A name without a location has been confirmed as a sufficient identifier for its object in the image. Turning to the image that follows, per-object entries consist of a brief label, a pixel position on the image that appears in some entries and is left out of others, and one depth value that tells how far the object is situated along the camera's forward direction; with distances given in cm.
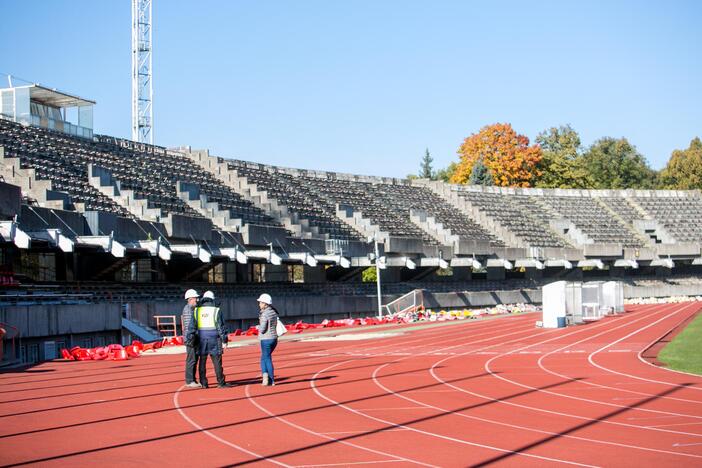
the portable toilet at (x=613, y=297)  4519
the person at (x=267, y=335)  1670
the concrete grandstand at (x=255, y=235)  3186
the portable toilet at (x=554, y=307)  3497
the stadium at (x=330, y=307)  1159
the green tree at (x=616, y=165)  10900
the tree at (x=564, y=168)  9456
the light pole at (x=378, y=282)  4662
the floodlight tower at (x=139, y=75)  6309
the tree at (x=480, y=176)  8722
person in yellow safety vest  1656
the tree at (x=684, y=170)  10444
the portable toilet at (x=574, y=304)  3644
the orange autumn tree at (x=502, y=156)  9256
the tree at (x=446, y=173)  11436
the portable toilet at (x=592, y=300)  4147
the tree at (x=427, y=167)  13825
